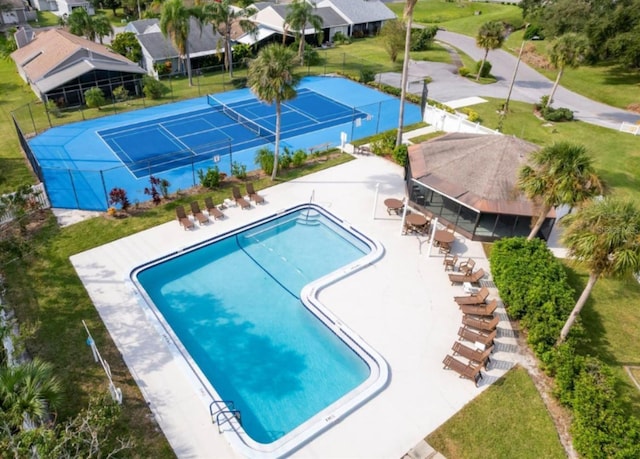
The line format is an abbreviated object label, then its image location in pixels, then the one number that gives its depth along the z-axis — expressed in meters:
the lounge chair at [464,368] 14.34
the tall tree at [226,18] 41.12
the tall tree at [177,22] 38.41
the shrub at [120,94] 38.09
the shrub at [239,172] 26.12
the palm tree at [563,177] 16.62
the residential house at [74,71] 36.16
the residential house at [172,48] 44.69
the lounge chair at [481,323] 15.89
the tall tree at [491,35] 40.69
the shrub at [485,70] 45.84
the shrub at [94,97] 36.62
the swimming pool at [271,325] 13.71
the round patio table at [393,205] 22.66
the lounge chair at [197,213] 21.98
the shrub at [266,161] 26.28
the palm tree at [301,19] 46.69
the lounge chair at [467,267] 18.73
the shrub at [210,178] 24.75
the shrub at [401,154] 27.18
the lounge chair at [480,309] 16.53
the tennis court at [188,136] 26.78
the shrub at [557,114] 35.69
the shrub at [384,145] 28.78
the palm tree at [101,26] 47.62
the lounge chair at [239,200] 23.34
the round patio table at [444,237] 20.11
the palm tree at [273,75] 21.83
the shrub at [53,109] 35.31
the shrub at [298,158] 27.17
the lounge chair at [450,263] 19.31
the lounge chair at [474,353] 14.62
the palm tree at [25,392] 8.75
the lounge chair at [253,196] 23.75
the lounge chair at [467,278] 18.42
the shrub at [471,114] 34.22
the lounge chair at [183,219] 21.45
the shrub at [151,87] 39.00
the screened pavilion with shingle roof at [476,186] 20.48
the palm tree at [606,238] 12.66
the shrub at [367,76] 43.44
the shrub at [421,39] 56.06
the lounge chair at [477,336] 15.27
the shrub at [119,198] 22.42
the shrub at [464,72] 46.21
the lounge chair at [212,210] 22.39
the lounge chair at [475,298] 17.12
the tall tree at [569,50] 33.19
